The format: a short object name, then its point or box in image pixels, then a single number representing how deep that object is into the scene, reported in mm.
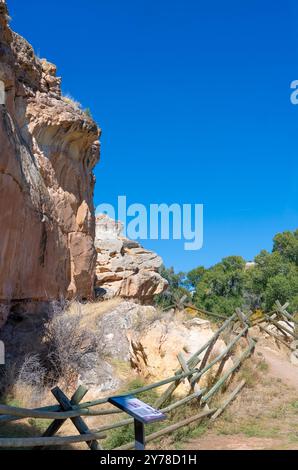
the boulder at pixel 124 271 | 20297
